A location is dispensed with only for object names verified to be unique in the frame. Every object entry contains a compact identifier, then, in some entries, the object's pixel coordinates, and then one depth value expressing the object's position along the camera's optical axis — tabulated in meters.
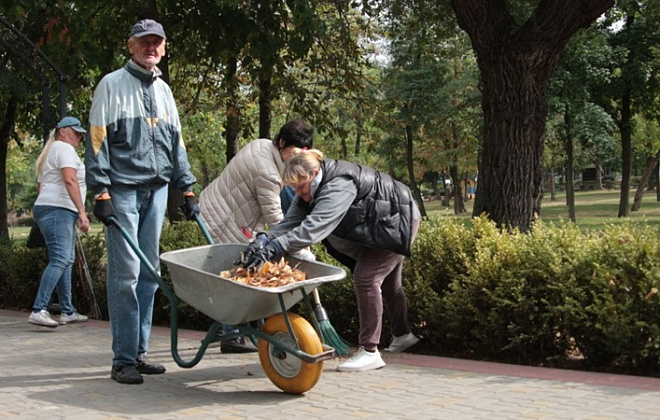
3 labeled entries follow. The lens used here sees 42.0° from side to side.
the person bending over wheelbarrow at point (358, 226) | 5.18
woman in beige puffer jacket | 6.04
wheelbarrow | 4.86
